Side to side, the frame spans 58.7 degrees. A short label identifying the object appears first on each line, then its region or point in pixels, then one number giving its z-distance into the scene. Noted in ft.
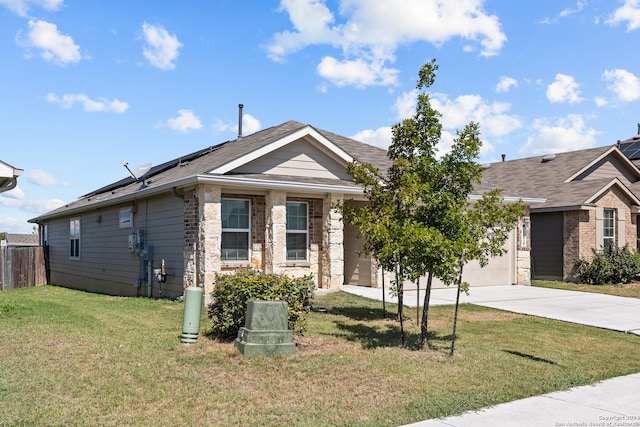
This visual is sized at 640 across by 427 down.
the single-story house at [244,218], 43.88
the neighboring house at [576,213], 67.00
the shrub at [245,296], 28.22
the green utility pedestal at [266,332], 25.62
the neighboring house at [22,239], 152.76
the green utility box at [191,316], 28.22
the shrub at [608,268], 64.64
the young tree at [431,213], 26.22
